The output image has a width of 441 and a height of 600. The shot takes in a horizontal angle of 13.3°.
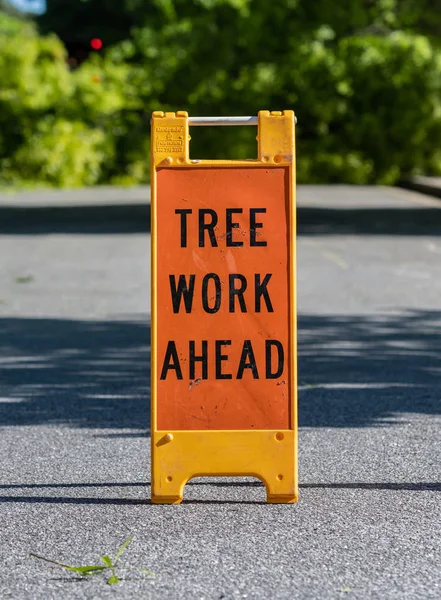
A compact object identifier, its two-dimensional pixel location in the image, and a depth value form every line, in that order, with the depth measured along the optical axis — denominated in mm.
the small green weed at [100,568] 6036
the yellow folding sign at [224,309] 7450
